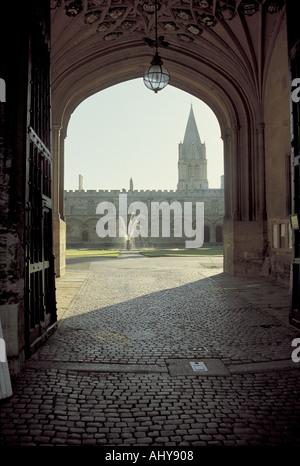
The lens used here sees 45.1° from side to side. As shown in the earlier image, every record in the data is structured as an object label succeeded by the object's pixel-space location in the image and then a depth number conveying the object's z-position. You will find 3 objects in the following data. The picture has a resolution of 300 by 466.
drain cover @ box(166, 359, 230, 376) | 3.32
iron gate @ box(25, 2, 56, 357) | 3.73
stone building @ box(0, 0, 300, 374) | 3.55
